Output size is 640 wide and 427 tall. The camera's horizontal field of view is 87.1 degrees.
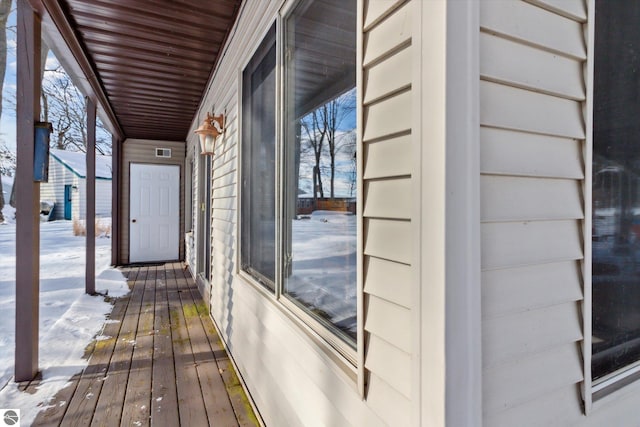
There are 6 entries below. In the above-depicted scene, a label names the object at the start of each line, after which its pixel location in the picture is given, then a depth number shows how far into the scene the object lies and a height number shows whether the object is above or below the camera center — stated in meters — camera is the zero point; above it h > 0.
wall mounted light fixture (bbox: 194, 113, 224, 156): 3.10 +0.73
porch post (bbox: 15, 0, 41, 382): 2.15 +0.09
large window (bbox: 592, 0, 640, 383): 1.04 +0.07
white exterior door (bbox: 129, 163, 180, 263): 6.48 -0.02
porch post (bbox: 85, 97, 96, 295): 4.01 +0.22
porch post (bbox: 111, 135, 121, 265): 6.05 +0.17
